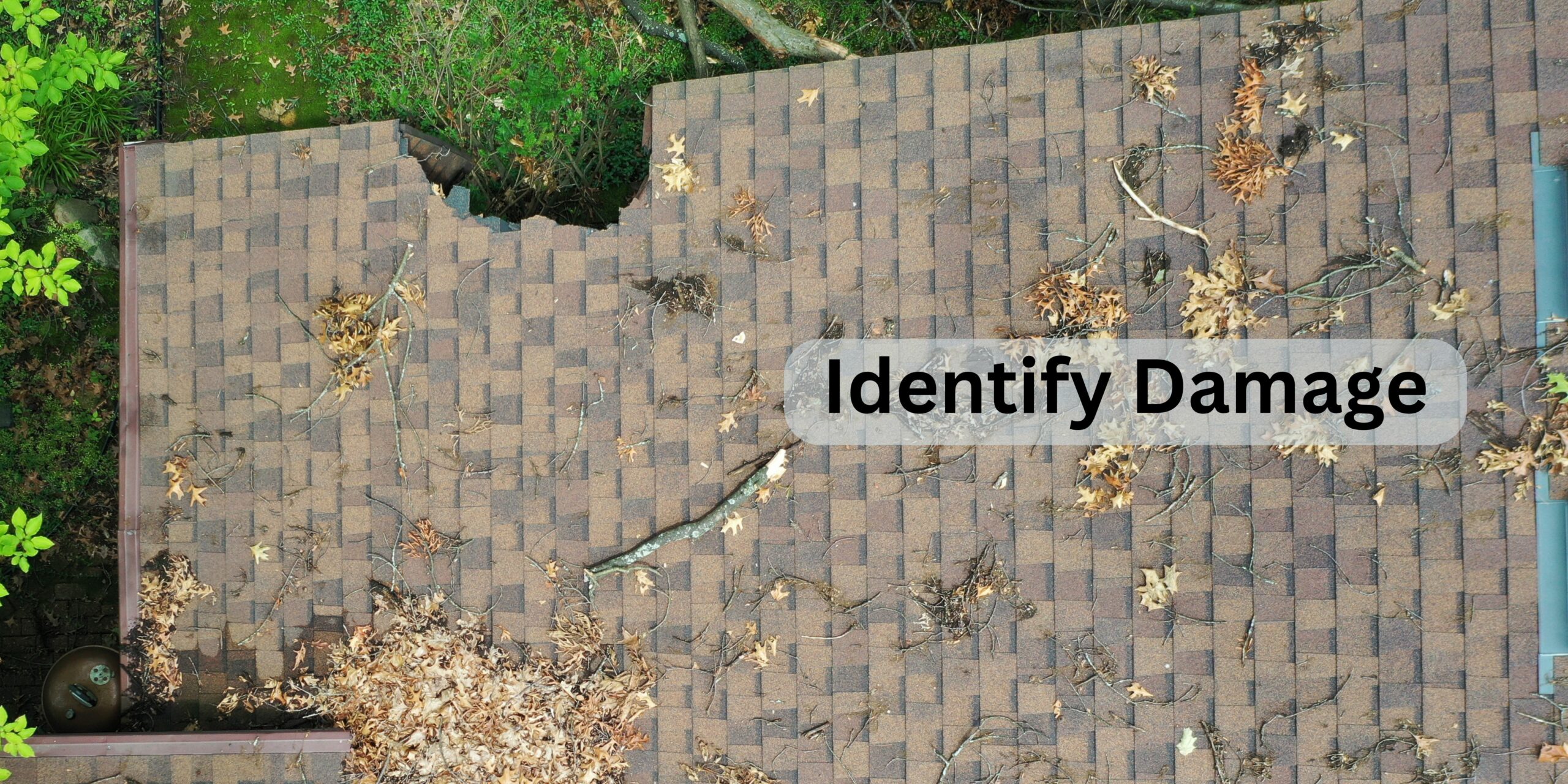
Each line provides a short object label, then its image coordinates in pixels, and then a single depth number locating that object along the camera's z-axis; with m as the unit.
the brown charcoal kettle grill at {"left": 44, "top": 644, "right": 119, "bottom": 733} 6.30
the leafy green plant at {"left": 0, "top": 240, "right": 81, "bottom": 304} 5.06
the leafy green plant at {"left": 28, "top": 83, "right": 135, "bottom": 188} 7.59
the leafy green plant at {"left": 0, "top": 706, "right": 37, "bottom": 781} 5.22
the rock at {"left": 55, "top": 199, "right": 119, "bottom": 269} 7.57
